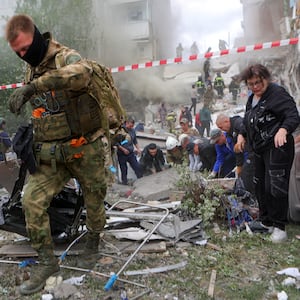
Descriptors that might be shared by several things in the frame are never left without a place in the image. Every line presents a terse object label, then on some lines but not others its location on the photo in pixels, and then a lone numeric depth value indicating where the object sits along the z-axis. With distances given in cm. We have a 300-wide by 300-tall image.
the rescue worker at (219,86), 1878
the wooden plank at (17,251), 319
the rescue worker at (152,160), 755
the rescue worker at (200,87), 1963
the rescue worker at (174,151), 677
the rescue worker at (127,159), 738
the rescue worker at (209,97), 1675
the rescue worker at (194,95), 1789
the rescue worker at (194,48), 3095
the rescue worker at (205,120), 1231
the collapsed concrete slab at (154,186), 557
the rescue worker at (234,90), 1849
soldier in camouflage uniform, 247
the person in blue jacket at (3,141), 743
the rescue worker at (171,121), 1510
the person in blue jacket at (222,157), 535
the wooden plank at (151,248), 319
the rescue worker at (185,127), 793
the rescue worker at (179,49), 2991
